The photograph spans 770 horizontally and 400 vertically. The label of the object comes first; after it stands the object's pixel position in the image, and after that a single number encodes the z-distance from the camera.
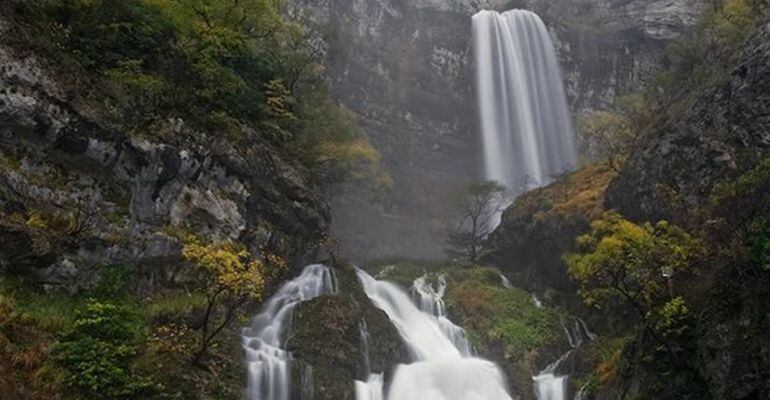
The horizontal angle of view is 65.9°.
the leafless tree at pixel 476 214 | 40.60
